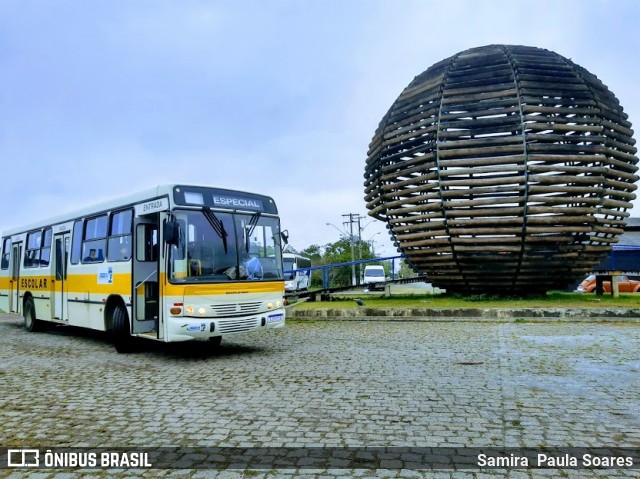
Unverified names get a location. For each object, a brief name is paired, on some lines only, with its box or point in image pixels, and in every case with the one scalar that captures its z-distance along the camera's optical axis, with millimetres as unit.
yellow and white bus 8648
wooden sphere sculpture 14125
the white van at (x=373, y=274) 41844
